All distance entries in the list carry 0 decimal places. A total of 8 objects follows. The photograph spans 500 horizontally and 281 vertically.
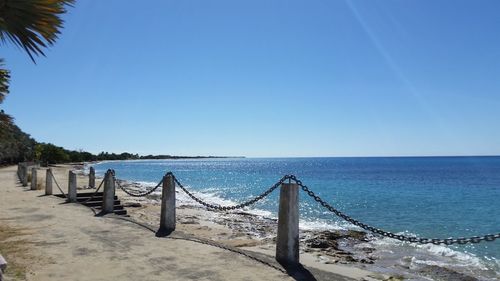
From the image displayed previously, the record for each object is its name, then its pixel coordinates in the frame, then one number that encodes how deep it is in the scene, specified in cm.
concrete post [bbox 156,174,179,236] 1004
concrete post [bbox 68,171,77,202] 1528
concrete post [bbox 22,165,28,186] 2401
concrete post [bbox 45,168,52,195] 1803
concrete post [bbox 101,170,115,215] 1274
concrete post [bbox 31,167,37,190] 2112
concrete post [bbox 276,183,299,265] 698
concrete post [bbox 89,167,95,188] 2140
